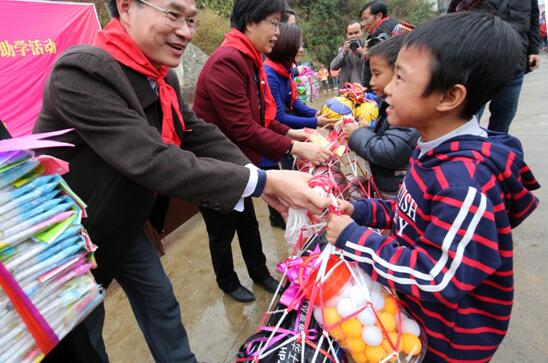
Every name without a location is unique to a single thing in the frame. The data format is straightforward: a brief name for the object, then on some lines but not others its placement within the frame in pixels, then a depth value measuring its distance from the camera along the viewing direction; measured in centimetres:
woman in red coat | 195
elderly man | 108
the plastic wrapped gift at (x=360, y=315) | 99
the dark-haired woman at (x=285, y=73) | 271
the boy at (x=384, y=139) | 176
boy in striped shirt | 90
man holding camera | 505
